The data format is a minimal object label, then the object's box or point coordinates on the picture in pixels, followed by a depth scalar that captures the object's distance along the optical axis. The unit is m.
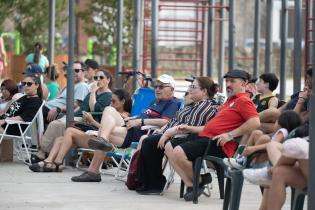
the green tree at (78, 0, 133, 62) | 34.53
